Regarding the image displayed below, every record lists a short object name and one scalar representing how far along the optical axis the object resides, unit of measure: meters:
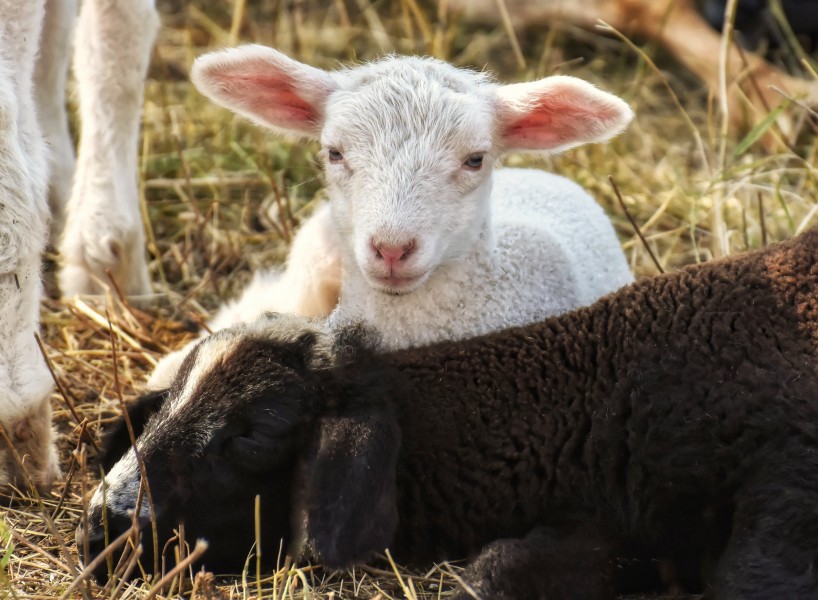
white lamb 8.27
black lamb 6.93
